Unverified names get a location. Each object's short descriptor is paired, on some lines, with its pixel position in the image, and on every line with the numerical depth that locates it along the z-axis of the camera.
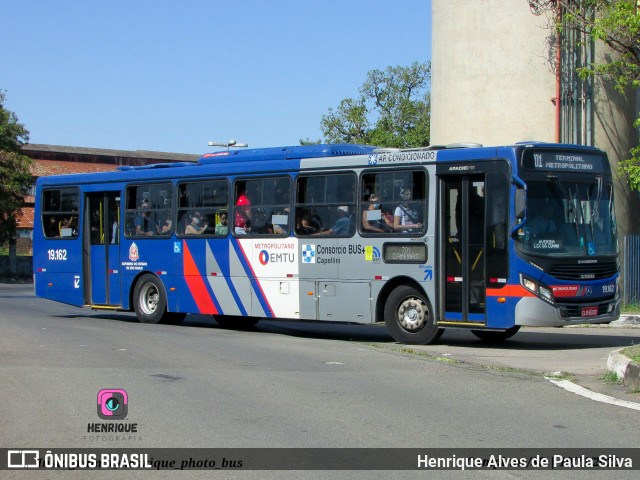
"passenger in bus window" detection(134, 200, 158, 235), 21.20
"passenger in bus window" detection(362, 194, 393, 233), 16.92
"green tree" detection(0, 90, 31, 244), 55.72
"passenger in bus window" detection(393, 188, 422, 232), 16.47
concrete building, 27.45
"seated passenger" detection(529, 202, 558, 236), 15.20
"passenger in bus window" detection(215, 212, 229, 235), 19.63
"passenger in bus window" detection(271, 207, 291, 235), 18.47
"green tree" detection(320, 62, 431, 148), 58.22
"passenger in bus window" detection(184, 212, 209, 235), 20.16
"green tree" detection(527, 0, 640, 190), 22.23
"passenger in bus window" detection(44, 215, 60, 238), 23.17
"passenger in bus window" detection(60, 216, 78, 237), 22.70
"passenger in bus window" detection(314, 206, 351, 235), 17.45
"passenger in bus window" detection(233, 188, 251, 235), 19.23
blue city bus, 15.29
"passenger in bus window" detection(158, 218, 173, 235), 20.81
